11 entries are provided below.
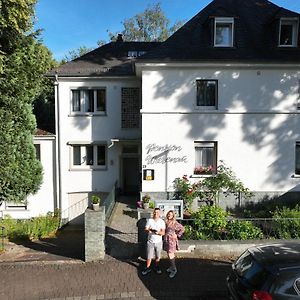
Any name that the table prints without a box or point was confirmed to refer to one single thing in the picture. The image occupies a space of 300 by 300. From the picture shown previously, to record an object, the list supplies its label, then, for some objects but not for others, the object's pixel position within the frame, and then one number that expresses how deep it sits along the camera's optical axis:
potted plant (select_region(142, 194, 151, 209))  14.49
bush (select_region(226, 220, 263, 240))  10.45
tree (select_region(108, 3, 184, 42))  43.34
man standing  8.84
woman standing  8.89
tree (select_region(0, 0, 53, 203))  13.28
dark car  5.58
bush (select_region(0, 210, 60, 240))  15.27
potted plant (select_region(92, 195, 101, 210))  9.98
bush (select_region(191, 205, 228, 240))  10.61
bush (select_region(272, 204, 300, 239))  10.58
